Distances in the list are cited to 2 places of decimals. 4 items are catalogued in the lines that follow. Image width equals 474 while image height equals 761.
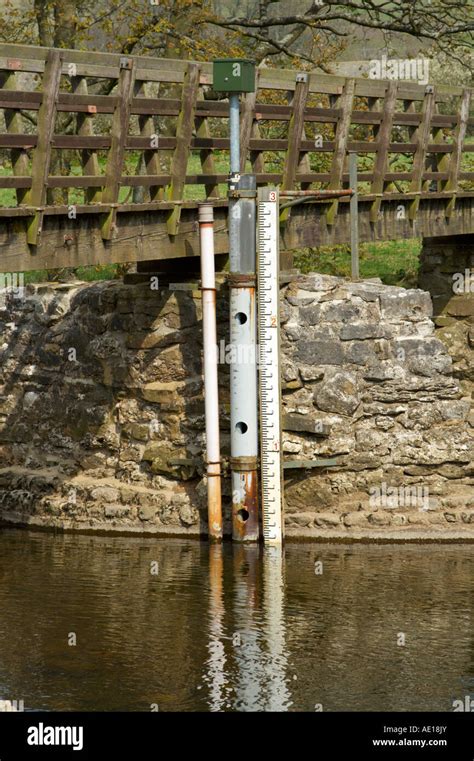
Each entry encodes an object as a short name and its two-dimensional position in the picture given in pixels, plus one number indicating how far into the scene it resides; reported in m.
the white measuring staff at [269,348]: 16.97
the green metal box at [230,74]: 16.33
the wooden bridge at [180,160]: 14.09
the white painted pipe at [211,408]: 16.97
